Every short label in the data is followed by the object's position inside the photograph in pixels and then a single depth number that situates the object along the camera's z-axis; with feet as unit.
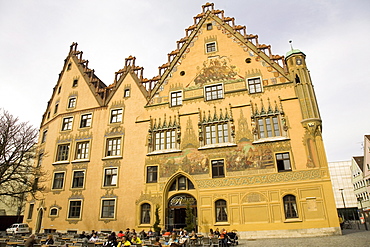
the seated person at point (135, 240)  43.32
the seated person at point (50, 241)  44.16
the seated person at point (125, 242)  35.81
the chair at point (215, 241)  46.01
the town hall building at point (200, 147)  61.87
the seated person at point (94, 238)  47.96
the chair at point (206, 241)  46.29
